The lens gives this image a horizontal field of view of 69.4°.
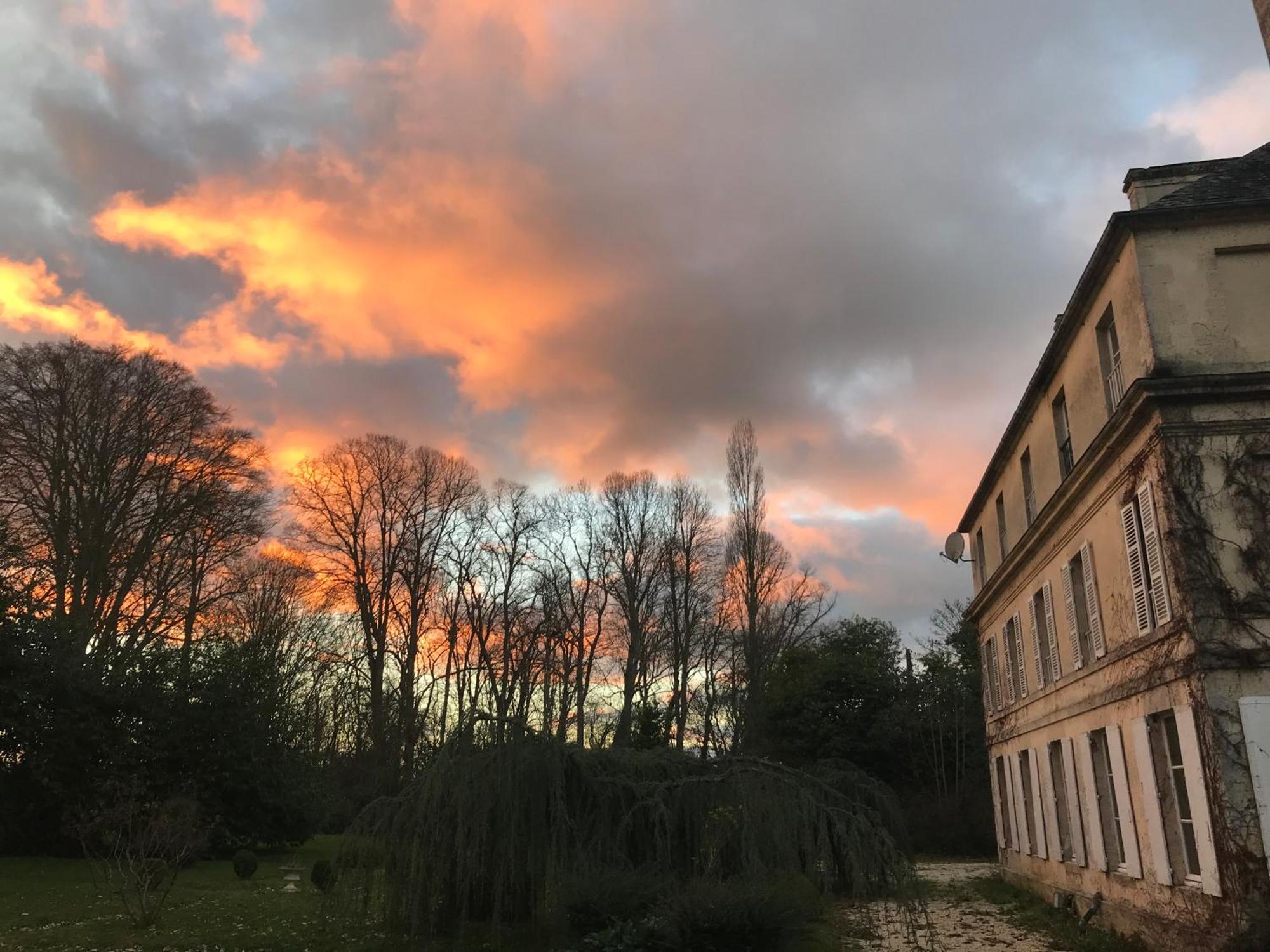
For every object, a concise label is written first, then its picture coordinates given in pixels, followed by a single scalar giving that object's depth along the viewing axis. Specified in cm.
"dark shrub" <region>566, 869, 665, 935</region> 950
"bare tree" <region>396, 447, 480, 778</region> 3178
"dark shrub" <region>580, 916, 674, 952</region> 880
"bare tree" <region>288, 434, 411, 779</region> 3150
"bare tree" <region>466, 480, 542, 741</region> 2820
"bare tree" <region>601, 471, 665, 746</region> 3528
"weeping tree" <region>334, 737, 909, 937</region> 977
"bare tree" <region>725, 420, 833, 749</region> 3600
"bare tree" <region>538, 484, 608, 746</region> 3106
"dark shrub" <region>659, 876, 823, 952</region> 852
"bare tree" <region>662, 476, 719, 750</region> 3644
